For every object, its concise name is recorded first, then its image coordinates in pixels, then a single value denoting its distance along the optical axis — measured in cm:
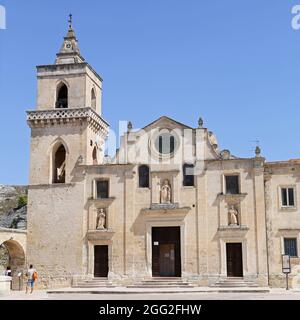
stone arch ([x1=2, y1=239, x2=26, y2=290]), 3402
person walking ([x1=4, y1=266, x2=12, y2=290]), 3307
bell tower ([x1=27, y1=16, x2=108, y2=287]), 3362
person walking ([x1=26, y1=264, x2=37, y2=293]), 2805
